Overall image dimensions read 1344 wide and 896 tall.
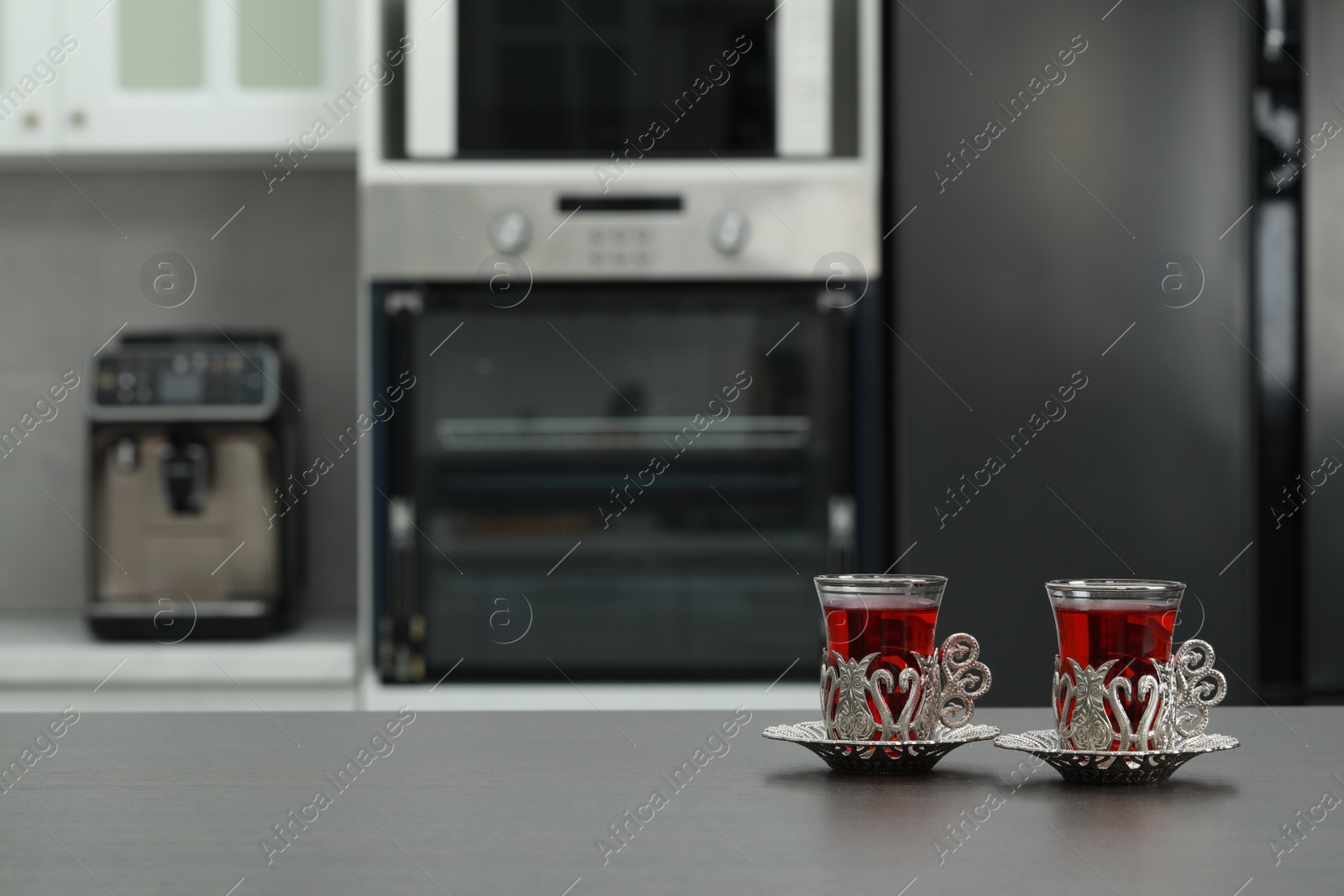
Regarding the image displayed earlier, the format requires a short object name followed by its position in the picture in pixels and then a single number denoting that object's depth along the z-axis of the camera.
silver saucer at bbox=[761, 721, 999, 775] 2.45
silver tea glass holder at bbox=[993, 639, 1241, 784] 2.39
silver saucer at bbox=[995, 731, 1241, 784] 2.39
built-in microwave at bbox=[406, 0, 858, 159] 3.43
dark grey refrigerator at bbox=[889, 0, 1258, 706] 3.38
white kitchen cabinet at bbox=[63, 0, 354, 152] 3.56
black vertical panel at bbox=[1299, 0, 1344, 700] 3.35
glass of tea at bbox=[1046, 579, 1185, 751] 2.41
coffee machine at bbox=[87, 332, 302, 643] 3.50
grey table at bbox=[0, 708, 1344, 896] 1.82
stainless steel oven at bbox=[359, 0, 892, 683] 3.42
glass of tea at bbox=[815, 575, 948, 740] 2.46
